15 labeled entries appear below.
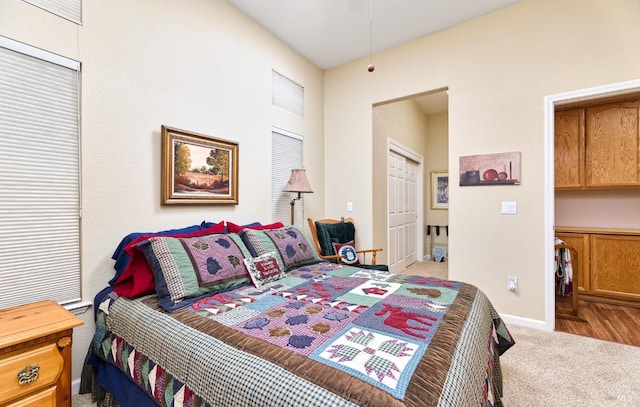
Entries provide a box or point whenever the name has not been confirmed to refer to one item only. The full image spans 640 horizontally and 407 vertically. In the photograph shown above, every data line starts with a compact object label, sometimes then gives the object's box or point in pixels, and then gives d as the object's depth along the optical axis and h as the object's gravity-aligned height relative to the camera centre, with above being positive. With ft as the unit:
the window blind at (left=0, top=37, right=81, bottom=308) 4.99 +0.55
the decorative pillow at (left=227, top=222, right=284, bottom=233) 7.83 -0.69
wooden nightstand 3.70 -2.15
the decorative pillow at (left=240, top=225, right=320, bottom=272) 7.30 -1.12
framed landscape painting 7.20 +1.02
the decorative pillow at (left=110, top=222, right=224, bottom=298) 5.47 -1.44
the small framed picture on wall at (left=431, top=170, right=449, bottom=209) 19.38 +1.03
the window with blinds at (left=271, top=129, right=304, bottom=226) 10.61 +1.41
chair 10.83 -1.51
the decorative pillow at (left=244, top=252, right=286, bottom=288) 6.40 -1.54
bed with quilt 3.02 -1.84
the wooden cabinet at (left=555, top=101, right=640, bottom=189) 10.60 +2.27
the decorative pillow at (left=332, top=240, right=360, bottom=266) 10.83 -1.91
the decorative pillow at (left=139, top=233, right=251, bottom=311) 5.21 -1.26
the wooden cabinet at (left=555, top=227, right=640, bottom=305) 10.50 -2.30
